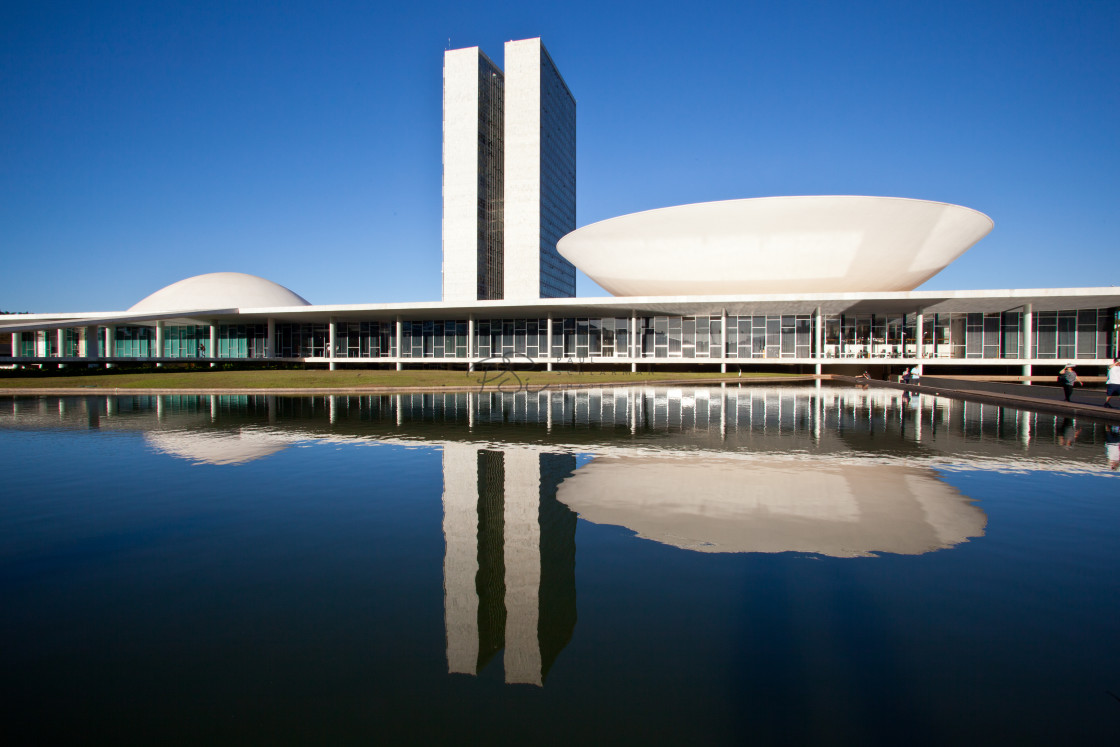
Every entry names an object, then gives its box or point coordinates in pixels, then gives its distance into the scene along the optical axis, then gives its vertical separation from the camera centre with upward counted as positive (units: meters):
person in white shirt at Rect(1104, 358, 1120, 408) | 14.74 -0.66
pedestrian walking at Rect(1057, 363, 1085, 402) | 16.48 -0.68
